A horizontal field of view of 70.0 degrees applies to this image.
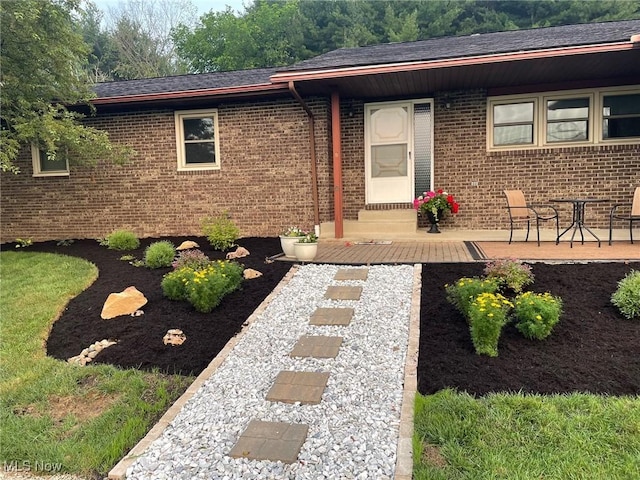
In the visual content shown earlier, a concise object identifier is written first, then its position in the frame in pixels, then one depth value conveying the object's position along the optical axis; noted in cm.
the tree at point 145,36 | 2734
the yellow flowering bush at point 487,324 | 352
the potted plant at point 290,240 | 605
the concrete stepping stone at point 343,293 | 477
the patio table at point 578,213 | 639
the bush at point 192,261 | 521
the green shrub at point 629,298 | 393
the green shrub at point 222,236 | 702
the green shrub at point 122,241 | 751
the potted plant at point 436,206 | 816
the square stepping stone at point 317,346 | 362
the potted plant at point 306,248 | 589
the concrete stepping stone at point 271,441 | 246
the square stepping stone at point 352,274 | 532
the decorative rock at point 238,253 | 645
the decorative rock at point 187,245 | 739
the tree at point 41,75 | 650
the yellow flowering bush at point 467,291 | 409
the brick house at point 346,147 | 780
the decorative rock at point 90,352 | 384
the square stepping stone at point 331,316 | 419
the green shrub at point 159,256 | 603
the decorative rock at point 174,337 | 407
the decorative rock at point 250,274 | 550
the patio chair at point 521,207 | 713
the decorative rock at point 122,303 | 467
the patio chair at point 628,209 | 644
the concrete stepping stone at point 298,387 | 302
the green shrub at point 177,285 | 485
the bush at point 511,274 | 440
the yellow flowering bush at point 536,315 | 368
